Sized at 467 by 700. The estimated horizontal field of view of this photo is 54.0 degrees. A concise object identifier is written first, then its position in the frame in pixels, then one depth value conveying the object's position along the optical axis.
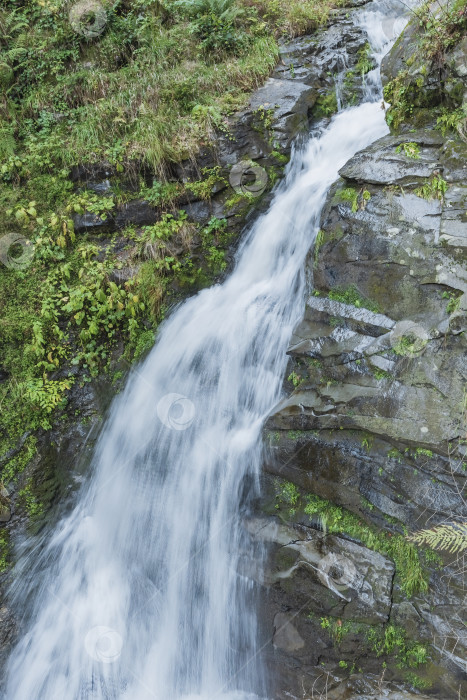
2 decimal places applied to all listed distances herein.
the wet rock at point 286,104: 6.96
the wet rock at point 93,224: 6.72
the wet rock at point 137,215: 6.76
